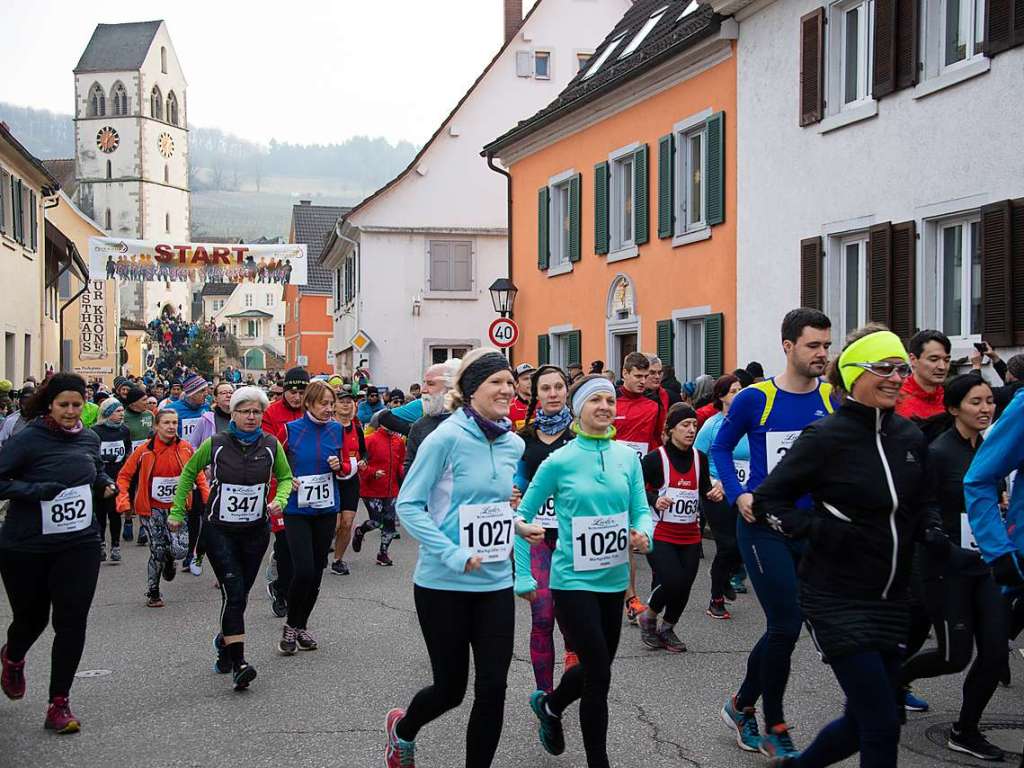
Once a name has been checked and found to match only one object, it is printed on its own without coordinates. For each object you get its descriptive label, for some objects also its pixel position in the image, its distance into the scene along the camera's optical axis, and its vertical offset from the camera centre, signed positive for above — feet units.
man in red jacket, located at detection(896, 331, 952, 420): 24.93 -0.09
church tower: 417.69 +74.41
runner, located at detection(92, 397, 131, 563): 48.31 -2.51
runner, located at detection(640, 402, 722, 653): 27.45 -3.15
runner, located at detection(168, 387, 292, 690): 25.76 -2.62
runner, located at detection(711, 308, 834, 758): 19.01 -1.74
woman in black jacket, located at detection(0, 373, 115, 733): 22.15 -2.83
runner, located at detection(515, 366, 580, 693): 21.84 -1.90
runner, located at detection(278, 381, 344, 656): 27.94 -2.87
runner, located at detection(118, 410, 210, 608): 38.04 -2.90
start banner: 111.55 +9.75
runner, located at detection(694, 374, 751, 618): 31.22 -4.17
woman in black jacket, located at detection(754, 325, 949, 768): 14.71 -1.86
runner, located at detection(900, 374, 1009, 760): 19.54 -3.64
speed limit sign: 81.74 +2.50
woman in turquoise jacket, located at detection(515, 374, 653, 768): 17.76 -2.34
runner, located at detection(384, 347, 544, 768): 16.92 -2.39
